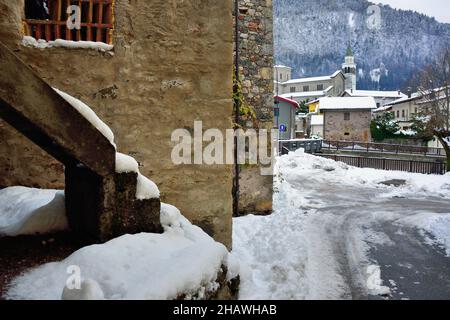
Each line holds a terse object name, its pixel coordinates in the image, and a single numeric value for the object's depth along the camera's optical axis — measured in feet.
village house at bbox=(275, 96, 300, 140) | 125.70
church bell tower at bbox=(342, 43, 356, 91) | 333.27
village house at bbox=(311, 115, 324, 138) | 170.50
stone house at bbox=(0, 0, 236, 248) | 13.97
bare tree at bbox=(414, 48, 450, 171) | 74.68
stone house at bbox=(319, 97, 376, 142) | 147.13
